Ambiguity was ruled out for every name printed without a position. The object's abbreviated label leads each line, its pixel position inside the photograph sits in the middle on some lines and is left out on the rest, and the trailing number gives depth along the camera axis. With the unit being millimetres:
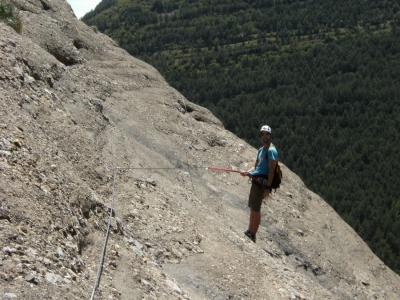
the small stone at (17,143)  6877
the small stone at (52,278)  5324
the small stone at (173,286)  7029
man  9875
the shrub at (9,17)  11026
